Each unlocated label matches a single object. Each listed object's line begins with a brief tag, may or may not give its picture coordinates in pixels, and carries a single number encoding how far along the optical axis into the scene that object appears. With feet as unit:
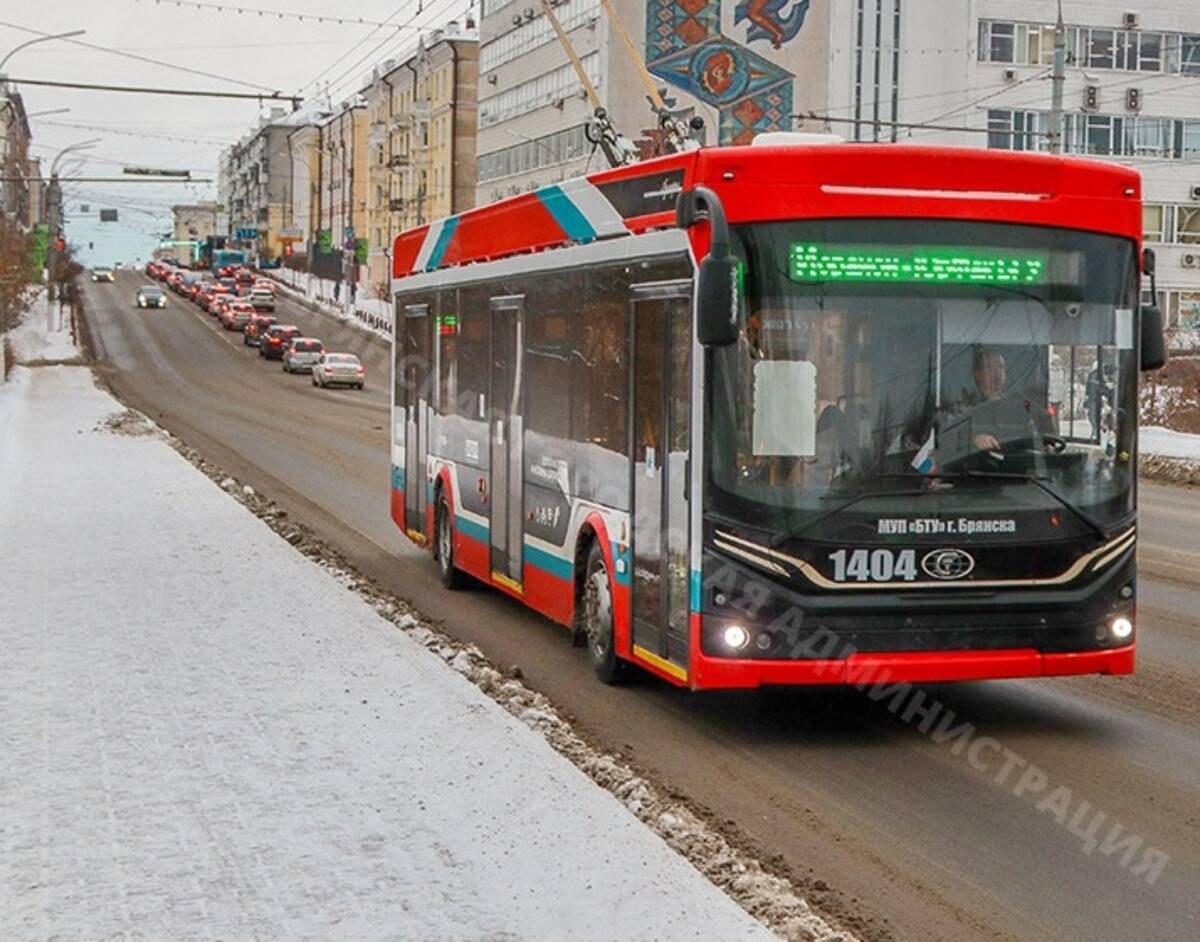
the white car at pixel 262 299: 346.13
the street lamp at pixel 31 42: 140.05
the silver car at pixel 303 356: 228.43
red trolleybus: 31.19
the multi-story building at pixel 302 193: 510.99
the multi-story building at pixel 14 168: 467.52
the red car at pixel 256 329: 270.05
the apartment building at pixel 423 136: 361.92
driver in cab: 31.60
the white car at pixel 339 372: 204.95
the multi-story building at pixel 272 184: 620.90
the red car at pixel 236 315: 306.35
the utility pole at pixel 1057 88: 99.83
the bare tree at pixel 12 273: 196.24
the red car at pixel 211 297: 350.02
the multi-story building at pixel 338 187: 433.07
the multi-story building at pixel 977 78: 248.11
